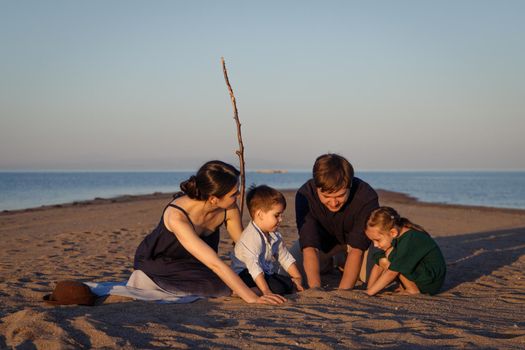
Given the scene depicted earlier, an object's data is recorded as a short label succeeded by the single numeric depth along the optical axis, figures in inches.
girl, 184.5
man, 184.7
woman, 168.7
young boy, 180.2
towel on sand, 171.0
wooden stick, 235.6
